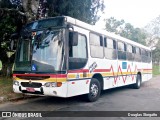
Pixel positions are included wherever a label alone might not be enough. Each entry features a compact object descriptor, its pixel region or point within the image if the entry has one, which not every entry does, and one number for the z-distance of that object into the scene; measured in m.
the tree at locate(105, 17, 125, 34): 43.88
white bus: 7.73
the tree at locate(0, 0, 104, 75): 12.64
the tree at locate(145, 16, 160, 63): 50.94
